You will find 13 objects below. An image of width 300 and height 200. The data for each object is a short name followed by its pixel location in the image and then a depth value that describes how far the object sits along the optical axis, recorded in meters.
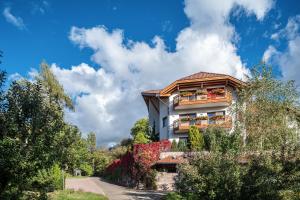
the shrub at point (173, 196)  12.22
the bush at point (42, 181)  10.98
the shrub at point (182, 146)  21.37
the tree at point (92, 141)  46.89
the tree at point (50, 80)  24.15
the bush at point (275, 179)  9.50
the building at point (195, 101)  24.09
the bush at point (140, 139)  24.77
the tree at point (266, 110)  12.42
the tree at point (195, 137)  22.23
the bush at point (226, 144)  11.48
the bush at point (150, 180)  18.47
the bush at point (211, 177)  10.23
